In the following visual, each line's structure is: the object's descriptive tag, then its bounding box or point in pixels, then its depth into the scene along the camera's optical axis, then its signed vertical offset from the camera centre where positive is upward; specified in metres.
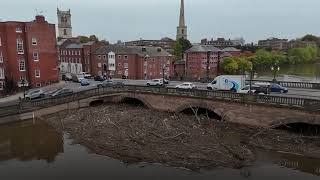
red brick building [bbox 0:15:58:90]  49.78 +1.94
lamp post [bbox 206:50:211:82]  92.81 +1.58
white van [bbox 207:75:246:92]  42.09 -2.73
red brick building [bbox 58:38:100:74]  77.81 +2.09
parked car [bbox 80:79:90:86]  56.59 -3.46
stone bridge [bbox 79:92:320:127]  28.69 -4.88
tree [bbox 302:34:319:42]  187.73 +14.55
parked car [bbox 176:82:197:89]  46.62 -3.31
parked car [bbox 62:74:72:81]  66.04 -2.78
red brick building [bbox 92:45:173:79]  70.19 +0.39
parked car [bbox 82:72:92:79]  69.54 -2.60
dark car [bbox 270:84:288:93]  41.28 -3.52
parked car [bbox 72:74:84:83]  63.11 -2.89
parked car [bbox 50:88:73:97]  41.81 -3.96
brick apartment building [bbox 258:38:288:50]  192.38 +10.07
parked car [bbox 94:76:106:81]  64.06 -2.95
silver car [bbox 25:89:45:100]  42.53 -4.18
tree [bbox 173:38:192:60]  105.67 +5.45
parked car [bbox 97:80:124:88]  44.97 -3.11
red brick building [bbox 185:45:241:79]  92.00 +1.12
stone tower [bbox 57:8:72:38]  130.00 +16.65
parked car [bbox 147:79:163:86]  52.23 -3.32
